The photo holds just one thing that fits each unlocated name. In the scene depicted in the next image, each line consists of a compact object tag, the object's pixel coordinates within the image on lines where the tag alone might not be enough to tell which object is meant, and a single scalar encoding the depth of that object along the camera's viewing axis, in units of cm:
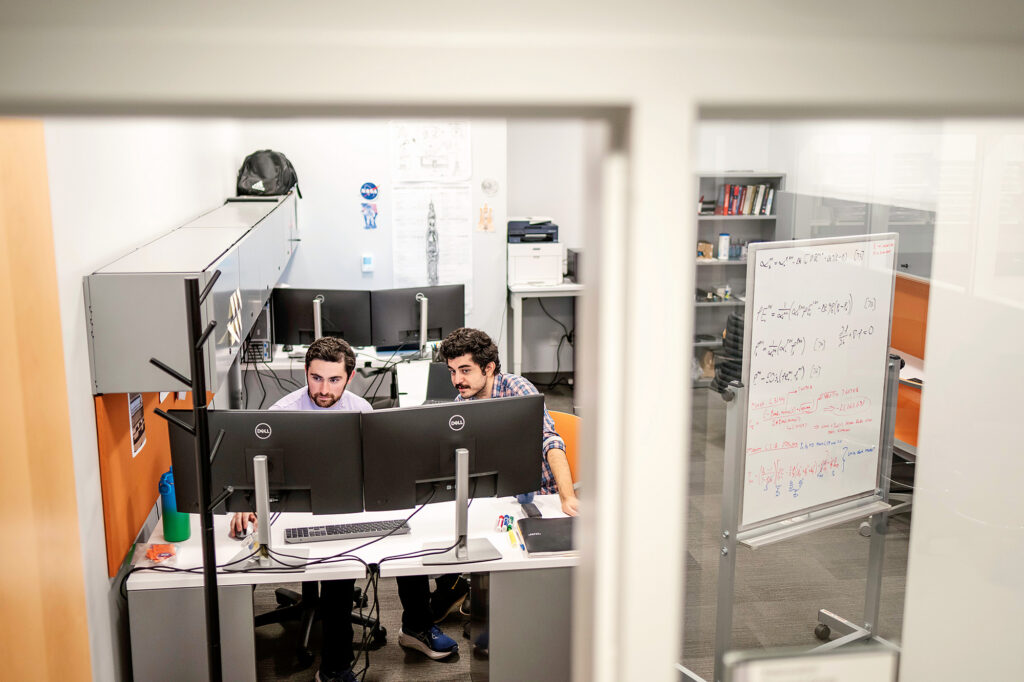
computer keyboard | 307
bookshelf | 223
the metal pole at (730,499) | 289
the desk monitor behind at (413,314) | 492
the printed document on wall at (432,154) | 661
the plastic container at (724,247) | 230
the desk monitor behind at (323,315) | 484
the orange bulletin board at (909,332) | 235
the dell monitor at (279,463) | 280
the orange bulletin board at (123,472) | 282
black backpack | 582
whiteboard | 281
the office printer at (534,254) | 684
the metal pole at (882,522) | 301
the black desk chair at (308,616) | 361
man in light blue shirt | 332
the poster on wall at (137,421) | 311
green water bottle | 302
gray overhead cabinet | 271
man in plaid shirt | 347
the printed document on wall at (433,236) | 671
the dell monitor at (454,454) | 285
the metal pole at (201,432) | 237
